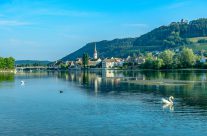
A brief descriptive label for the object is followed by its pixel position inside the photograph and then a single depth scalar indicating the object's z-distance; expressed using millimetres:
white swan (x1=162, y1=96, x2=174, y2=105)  43838
